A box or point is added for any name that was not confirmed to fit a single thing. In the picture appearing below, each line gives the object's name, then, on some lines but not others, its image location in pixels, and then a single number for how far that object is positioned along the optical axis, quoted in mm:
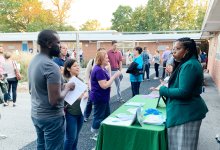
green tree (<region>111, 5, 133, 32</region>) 54459
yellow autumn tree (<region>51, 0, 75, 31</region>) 36781
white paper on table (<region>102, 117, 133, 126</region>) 3389
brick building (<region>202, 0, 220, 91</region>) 5636
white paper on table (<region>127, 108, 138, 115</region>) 3923
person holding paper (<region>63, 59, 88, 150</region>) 3555
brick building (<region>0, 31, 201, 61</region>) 26266
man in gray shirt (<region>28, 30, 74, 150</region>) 2488
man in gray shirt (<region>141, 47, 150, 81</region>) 14273
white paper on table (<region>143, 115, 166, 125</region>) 3389
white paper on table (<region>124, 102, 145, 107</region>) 4417
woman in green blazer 2941
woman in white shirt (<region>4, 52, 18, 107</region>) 7641
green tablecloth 3164
